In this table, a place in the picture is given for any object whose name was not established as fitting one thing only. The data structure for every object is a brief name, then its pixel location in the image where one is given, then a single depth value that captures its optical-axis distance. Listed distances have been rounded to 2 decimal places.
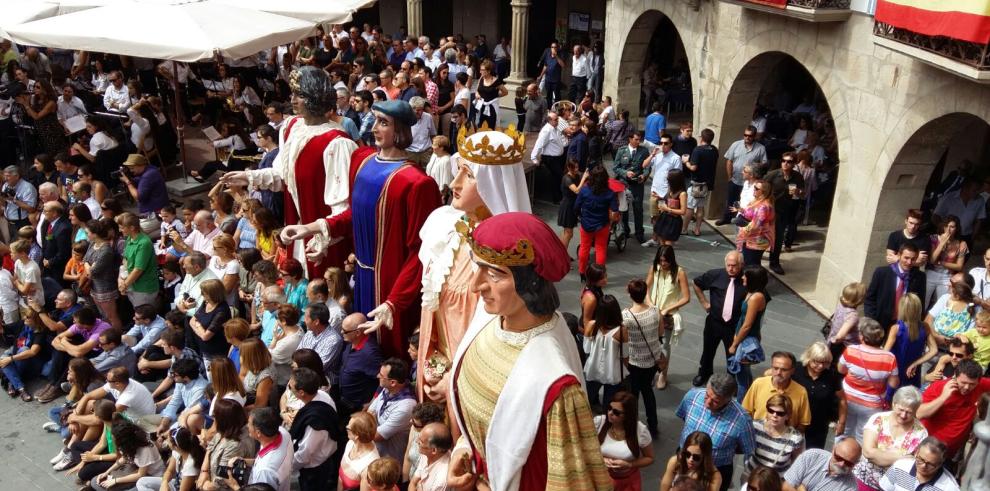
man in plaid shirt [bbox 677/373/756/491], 5.10
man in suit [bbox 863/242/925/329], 7.41
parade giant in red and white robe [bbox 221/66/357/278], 5.72
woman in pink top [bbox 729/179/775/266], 9.16
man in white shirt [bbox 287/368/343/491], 5.29
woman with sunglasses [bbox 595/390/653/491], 4.61
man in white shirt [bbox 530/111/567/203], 11.64
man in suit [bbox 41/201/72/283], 8.50
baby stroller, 9.70
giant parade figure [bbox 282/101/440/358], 5.10
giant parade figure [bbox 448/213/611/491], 3.17
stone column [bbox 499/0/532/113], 18.69
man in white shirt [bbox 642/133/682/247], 10.66
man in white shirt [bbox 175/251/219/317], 7.23
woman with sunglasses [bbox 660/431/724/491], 4.72
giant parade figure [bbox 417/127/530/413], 4.42
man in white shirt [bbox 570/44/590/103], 17.53
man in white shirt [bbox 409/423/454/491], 4.53
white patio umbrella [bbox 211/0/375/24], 9.86
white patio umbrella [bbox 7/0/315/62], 7.96
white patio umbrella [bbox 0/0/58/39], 8.99
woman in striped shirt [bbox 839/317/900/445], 6.01
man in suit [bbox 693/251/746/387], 7.00
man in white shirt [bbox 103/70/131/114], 12.67
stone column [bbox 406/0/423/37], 20.77
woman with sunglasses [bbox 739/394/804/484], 5.16
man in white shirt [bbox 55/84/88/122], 11.86
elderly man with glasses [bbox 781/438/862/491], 4.83
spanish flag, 6.75
